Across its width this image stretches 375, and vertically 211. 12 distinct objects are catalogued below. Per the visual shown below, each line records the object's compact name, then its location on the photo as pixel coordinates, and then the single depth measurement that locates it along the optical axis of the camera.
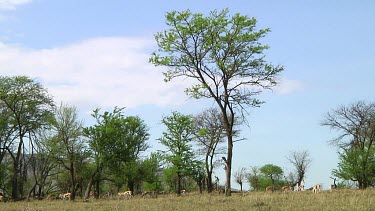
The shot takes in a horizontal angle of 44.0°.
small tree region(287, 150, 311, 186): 71.75
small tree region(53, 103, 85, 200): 41.06
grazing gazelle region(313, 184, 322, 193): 33.29
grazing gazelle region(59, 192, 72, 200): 41.11
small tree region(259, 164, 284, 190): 91.84
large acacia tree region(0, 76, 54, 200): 42.75
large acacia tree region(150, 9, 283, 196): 26.80
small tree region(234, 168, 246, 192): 77.00
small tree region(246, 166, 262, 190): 81.94
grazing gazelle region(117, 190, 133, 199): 39.36
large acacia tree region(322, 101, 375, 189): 46.72
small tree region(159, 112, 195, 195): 49.19
